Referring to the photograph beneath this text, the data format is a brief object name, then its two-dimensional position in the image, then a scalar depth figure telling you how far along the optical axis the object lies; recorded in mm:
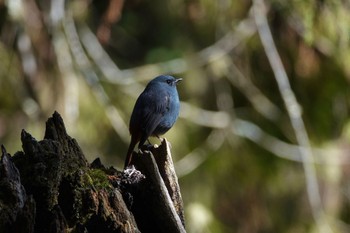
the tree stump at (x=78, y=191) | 6352
